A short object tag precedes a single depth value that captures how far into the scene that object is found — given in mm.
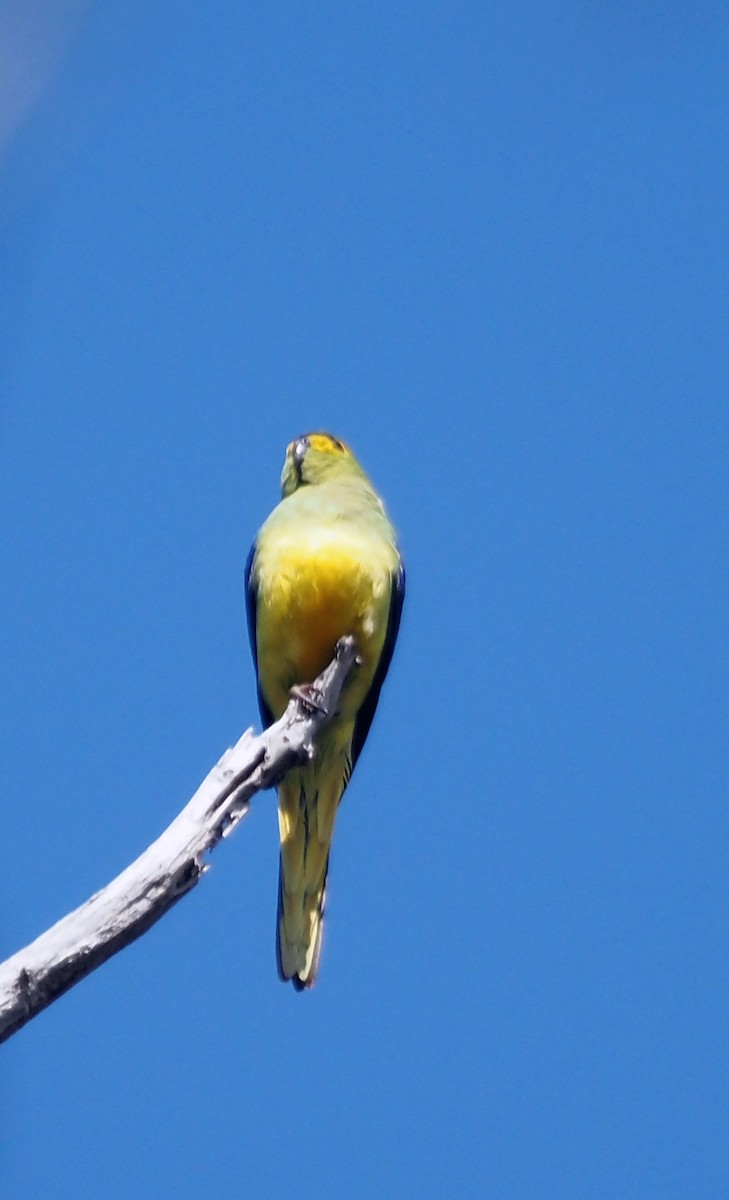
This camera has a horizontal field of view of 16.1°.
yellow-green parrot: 13078
